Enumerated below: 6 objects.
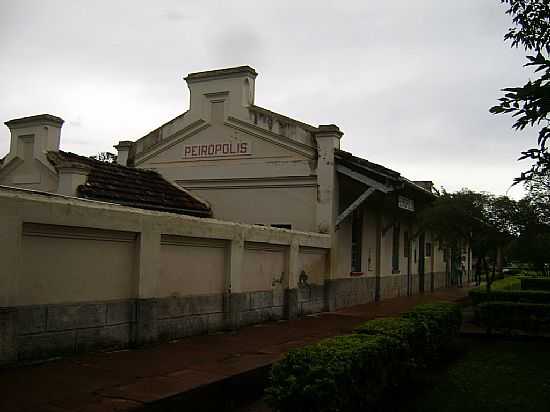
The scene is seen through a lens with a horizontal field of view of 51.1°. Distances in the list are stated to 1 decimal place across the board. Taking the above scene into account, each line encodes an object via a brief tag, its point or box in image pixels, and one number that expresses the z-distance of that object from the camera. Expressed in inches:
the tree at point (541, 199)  482.3
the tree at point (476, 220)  591.5
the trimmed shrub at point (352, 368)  200.8
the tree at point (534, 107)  169.2
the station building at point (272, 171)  605.3
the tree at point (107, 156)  1995.7
